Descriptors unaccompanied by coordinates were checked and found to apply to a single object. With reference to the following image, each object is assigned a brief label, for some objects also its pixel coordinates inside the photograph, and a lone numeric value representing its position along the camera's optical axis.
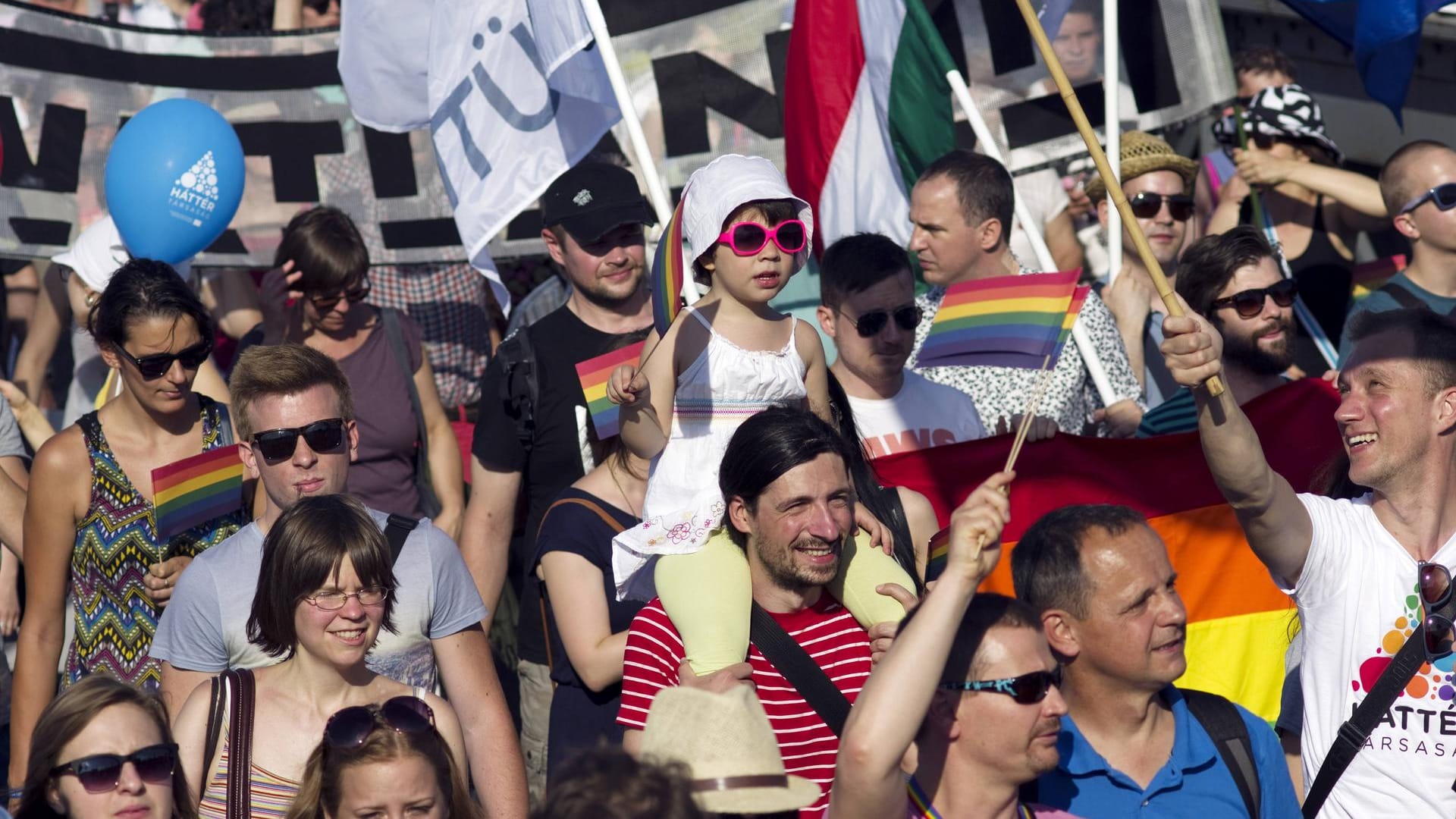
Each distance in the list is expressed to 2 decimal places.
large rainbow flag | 10.59
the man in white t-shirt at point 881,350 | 10.84
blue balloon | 13.03
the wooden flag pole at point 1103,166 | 7.92
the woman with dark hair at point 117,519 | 10.19
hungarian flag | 13.79
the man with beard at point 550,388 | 11.41
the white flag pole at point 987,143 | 13.75
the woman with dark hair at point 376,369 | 12.45
